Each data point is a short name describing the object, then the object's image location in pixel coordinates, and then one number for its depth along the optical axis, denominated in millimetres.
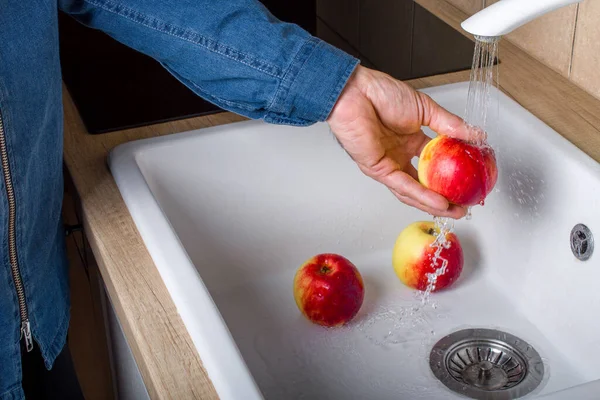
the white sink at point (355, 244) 878
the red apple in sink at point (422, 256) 965
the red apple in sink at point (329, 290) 927
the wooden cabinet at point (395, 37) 1158
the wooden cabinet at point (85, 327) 1085
